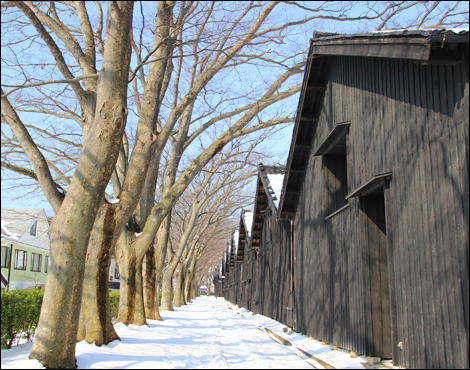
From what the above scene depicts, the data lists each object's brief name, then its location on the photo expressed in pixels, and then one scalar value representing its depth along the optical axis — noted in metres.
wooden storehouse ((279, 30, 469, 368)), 4.70
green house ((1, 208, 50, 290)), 26.80
